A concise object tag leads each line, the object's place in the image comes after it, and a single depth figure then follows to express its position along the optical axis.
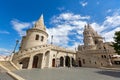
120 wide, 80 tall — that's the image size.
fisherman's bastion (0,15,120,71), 12.07
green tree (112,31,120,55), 12.42
